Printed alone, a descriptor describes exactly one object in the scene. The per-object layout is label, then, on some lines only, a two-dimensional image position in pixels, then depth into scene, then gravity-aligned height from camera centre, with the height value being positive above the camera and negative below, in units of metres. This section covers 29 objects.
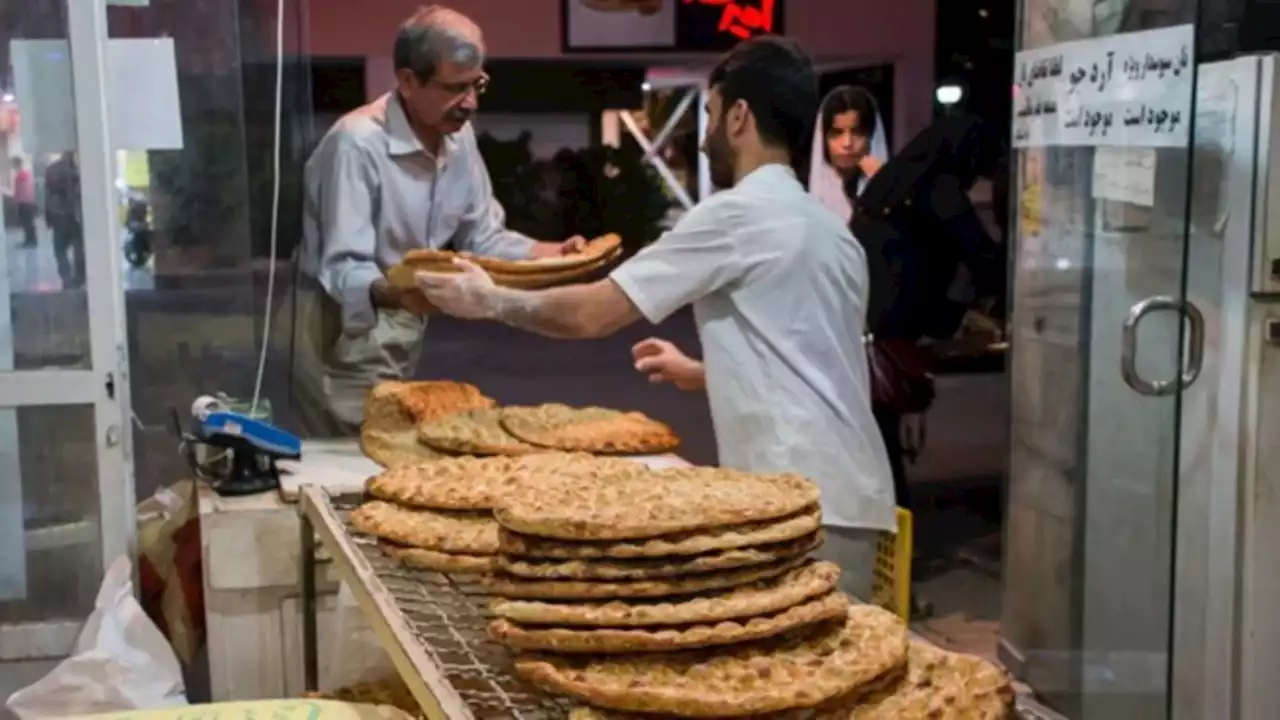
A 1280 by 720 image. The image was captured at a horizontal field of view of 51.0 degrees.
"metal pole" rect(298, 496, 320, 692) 1.79 -0.55
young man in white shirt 1.87 -0.15
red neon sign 6.59 +0.89
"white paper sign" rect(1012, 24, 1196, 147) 2.24 +0.19
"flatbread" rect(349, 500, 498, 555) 1.35 -0.34
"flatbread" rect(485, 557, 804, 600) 1.07 -0.31
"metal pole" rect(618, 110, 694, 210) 7.82 +0.19
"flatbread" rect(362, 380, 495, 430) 2.09 -0.32
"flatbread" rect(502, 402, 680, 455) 1.89 -0.33
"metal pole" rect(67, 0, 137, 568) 2.04 -0.11
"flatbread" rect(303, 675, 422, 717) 1.57 -0.59
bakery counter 1.81 -0.53
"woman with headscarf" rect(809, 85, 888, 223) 3.70 +0.14
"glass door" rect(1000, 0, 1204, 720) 2.41 -0.30
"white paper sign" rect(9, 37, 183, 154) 2.10 +0.17
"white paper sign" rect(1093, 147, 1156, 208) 2.49 +0.04
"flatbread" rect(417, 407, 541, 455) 1.84 -0.33
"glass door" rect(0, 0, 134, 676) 2.08 -0.23
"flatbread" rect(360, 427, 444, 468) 1.95 -0.37
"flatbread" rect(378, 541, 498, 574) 1.32 -0.36
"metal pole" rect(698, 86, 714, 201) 7.45 +0.13
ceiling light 6.65 +0.52
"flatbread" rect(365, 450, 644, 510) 1.43 -0.31
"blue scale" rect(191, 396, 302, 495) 1.87 -0.34
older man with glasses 2.48 -0.02
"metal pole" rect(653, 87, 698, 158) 7.63 +0.46
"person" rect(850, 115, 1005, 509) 3.36 -0.10
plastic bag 1.73 -0.62
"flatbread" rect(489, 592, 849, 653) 1.03 -0.34
